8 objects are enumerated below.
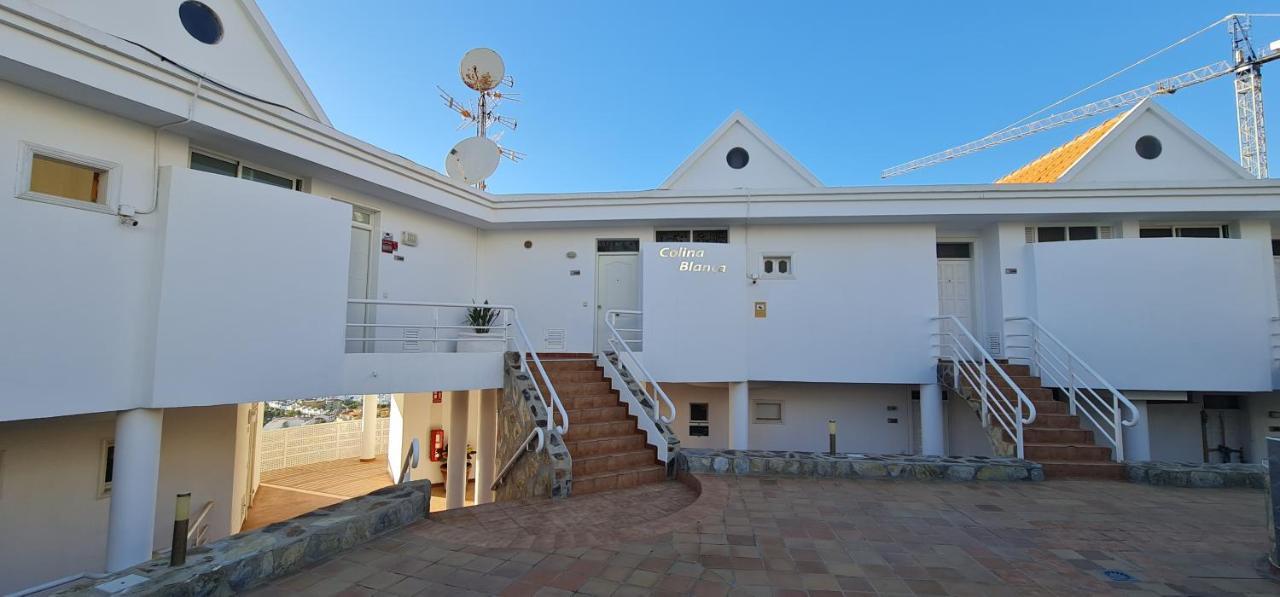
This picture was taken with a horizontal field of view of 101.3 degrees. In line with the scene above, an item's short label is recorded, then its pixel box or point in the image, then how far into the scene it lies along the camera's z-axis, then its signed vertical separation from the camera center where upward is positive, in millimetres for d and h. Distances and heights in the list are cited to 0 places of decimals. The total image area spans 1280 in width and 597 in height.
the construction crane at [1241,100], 37250 +18854
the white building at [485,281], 4988 +1078
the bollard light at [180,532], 3156 -1094
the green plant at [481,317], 9117 +620
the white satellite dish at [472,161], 10172 +3695
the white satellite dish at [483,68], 10805 +5886
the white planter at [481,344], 8562 +144
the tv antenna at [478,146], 10172 +4001
